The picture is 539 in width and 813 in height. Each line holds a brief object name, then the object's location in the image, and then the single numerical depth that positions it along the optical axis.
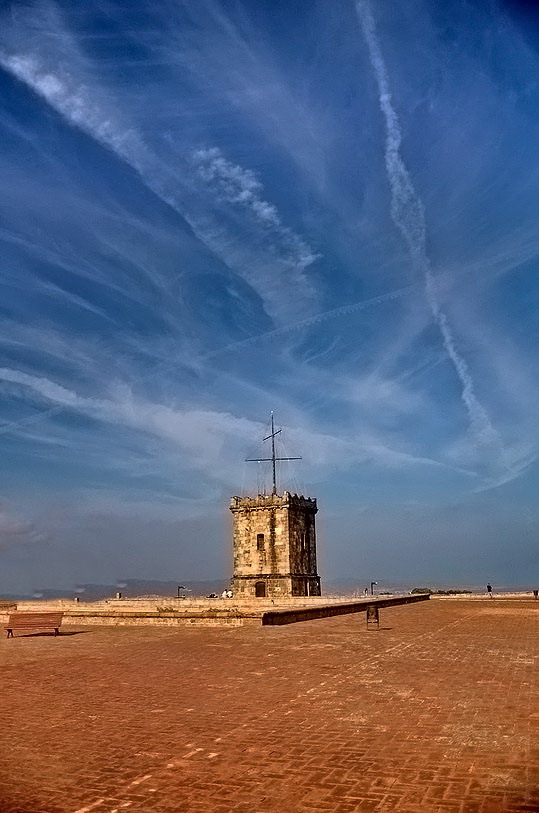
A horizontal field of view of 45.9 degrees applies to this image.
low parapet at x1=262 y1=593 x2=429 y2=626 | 16.58
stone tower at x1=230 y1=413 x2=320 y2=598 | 43.28
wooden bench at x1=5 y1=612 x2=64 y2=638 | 15.17
